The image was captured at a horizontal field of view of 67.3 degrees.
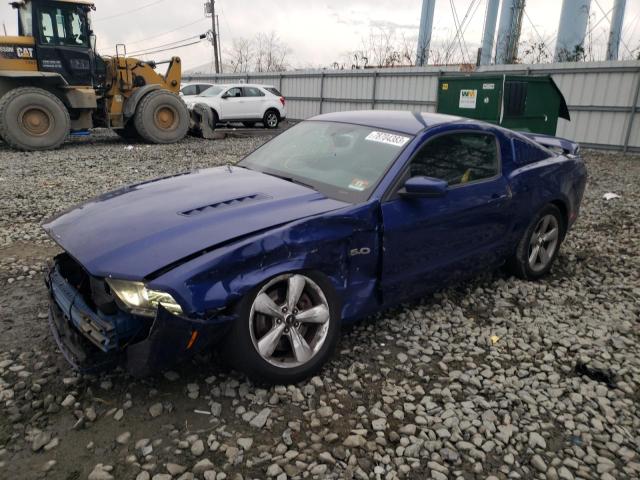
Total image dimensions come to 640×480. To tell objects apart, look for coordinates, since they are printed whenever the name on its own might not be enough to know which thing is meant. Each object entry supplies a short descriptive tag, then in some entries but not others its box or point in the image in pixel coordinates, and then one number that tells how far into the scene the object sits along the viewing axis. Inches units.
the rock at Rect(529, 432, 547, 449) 92.4
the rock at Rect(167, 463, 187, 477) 82.2
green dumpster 423.5
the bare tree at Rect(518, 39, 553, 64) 717.3
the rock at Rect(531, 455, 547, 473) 86.7
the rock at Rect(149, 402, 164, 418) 95.4
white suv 669.3
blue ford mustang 89.7
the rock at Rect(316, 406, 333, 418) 97.6
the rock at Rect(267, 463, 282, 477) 82.8
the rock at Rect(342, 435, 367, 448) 90.0
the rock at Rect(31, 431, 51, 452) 86.3
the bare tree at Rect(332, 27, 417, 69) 869.2
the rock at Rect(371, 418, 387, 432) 94.9
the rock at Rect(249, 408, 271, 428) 94.3
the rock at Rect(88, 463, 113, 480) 80.4
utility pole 1424.7
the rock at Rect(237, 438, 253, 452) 88.3
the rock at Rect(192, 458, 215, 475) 82.7
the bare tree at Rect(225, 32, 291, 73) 1364.8
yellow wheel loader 414.3
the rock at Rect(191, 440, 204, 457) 86.5
